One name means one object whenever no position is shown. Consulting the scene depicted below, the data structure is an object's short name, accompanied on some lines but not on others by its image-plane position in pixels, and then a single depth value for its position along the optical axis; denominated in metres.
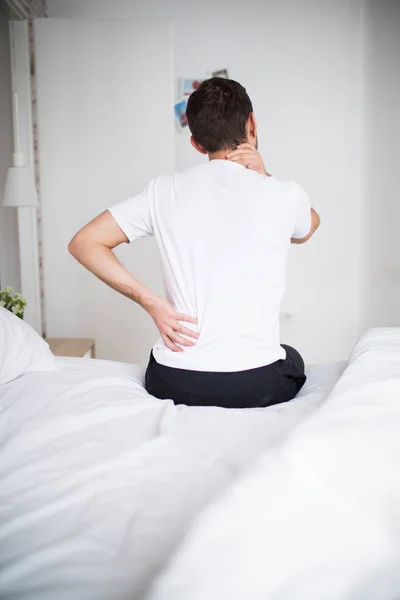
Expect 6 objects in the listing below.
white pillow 1.32
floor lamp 2.39
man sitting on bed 1.27
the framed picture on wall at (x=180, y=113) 3.40
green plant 2.12
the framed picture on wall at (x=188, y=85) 3.41
